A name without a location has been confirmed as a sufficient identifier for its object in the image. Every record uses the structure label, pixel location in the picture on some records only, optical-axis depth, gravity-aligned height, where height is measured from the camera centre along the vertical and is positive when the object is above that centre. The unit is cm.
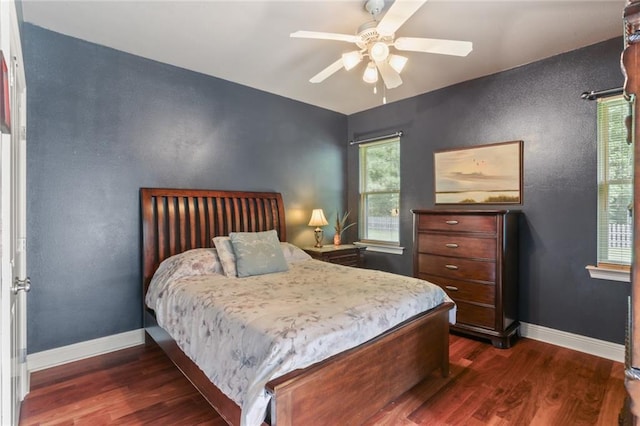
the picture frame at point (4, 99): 101 +37
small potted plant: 452 -24
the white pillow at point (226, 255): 274 -40
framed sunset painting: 328 +39
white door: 111 -9
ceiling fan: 187 +108
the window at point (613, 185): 269 +21
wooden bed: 152 -82
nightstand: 395 -55
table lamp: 417 -14
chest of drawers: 295 -54
